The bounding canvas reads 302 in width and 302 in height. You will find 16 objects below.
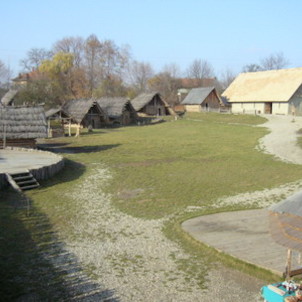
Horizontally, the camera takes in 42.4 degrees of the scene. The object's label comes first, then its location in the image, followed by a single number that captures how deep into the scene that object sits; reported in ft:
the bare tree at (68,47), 244.22
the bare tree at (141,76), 301.02
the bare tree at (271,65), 346.33
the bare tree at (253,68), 350.23
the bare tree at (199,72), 369.09
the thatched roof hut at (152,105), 189.06
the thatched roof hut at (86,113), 148.29
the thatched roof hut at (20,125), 82.74
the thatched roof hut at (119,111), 166.61
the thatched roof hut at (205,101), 195.72
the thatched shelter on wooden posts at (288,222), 23.04
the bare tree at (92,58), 242.93
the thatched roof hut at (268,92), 163.43
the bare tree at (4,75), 314.28
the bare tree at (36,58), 278.05
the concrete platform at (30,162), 57.36
